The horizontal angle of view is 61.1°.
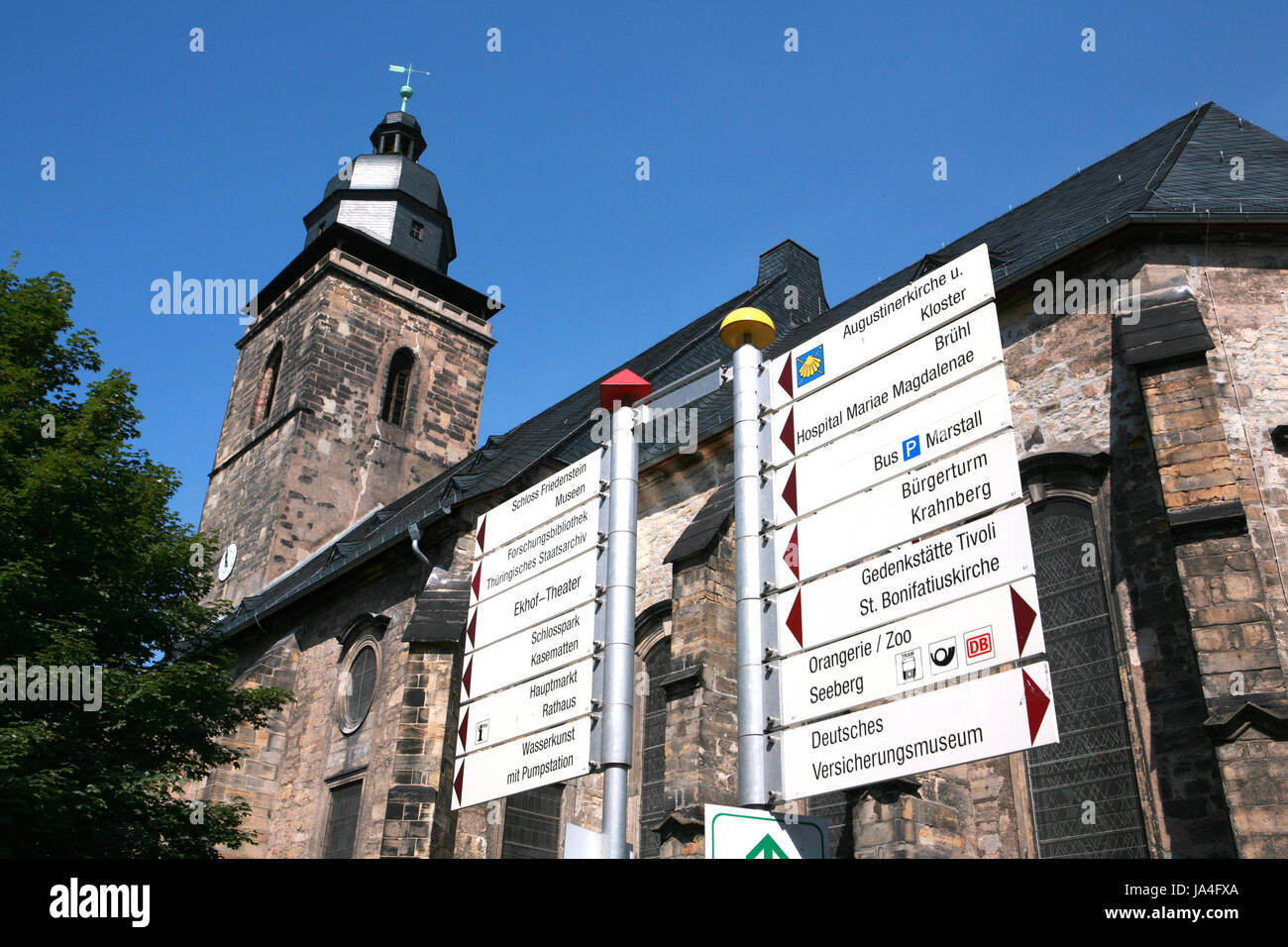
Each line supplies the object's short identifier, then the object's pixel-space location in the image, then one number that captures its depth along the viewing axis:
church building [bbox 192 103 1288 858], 8.25
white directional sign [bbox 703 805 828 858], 3.39
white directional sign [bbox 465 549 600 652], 4.80
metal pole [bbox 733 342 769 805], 3.75
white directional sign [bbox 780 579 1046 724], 3.29
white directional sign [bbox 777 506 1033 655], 3.42
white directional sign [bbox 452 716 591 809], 4.42
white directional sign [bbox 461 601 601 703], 4.67
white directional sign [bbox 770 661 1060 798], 3.13
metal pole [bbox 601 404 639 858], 4.04
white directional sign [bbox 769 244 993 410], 3.99
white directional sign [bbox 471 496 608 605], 4.91
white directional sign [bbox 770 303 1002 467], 3.85
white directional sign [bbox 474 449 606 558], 5.04
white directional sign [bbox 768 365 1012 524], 3.72
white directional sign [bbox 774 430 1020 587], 3.57
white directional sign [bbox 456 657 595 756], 4.54
